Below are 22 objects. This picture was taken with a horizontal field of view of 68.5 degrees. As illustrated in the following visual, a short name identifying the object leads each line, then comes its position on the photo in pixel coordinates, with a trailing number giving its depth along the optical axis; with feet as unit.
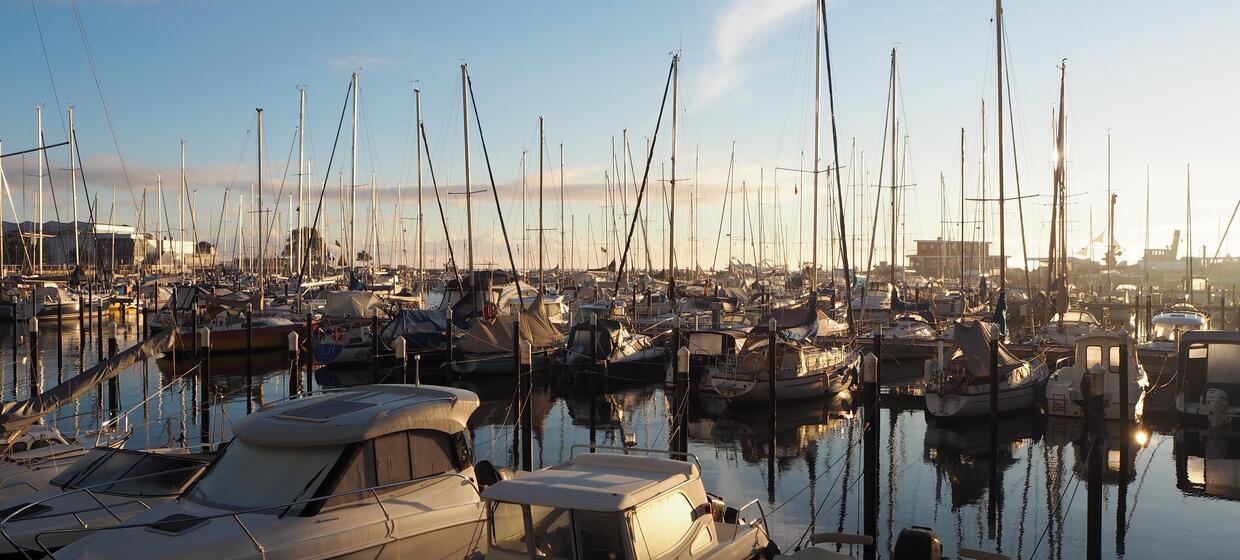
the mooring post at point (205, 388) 69.97
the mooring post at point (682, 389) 60.54
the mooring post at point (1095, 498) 45.47
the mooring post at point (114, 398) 91.35
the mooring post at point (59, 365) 117.70
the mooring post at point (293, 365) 85.35
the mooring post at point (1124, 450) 58.96
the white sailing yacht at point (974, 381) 87.04
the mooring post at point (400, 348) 73.92
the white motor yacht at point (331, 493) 31.17
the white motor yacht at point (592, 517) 29.43
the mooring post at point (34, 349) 100.17
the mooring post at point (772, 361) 79.41
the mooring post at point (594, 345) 107.14
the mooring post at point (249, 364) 85.13
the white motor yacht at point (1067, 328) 131.54
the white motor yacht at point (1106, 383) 86.79
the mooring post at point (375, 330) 107.05
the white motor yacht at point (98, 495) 37.04
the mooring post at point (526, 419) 61.05
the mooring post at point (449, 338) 106.04
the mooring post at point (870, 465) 46.75
